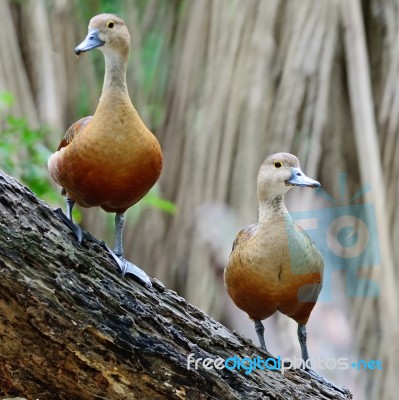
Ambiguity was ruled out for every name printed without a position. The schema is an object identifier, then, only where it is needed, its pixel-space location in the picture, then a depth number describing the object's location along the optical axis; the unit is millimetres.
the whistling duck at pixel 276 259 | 9397
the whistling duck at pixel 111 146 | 9337
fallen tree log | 9317
